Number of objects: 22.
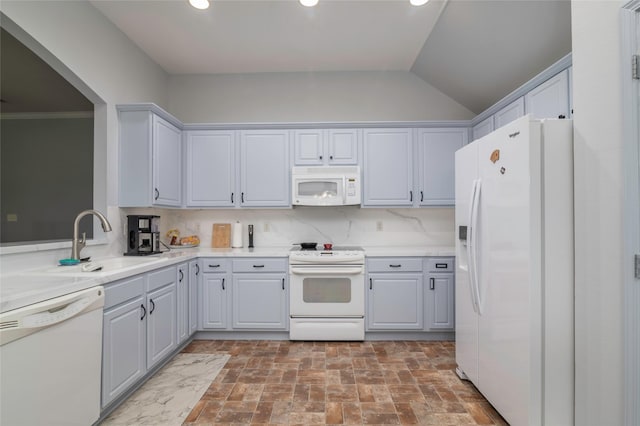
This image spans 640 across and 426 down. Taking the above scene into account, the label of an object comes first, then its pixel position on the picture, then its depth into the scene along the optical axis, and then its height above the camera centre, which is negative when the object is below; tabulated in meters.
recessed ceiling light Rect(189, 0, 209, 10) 2.52 +1.77
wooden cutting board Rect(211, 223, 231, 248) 3.74 -0.25
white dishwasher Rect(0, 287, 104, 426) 1.28 -0.69
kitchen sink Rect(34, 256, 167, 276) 1.95 -0.36
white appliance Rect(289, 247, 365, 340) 3.12 -0.83
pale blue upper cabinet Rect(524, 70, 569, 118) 2.13 +0.88
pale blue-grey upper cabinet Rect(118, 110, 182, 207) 2.91 +0.55
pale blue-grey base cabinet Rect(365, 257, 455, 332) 3.16 -0.88
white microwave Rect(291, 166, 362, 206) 3.42 +0.33
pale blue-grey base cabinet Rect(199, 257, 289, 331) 3.19 -0.80
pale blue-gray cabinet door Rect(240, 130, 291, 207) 3.52 +0.54
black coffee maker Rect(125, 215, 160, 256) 2.88 -0.18
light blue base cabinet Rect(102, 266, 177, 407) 1.88 -0.80
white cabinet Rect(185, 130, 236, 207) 3.53 +0.54
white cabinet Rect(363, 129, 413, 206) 3.49 +0.55
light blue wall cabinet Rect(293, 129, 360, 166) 3.51 +0.79
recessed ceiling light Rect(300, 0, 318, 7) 2.52 +1.77
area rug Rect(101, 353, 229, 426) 1.95 -1.29
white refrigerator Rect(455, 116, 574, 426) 1.61 -0.30
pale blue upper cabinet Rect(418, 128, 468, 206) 3.47 +0.64
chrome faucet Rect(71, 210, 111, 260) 2.21 -0.17
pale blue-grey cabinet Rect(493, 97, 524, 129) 2.63 +0.94
